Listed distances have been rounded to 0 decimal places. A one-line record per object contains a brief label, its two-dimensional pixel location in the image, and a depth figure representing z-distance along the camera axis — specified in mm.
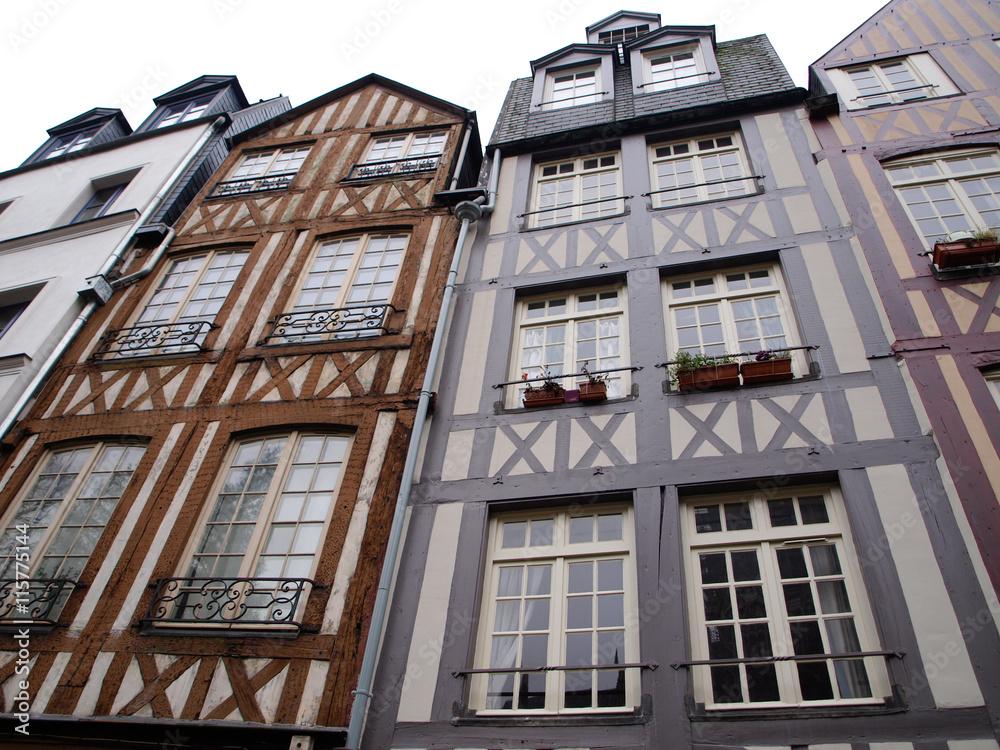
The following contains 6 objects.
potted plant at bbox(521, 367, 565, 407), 6811
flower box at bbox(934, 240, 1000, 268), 6512
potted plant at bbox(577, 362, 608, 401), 6688
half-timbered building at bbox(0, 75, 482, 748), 5586
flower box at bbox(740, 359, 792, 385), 6320
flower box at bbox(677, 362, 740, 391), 6418
